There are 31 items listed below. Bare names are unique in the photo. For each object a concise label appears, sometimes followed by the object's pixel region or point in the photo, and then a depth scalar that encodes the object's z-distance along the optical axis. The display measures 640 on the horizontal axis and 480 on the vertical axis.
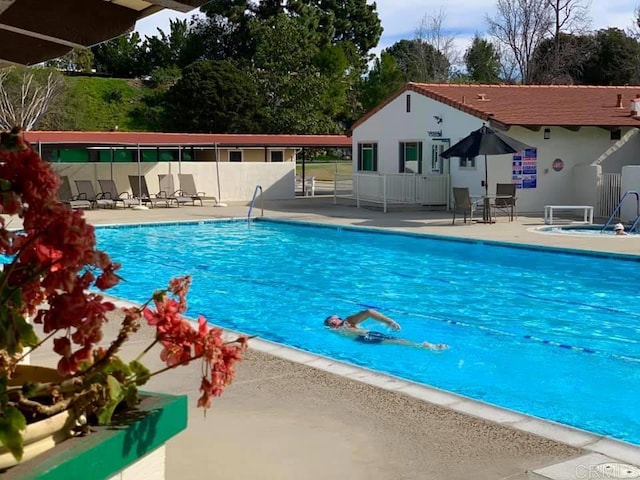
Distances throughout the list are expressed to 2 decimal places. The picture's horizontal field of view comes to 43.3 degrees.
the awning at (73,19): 2.69
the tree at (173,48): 62.31
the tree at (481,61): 59.06
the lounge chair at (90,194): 24.56
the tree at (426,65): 55.19
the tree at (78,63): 62.25
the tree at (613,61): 50.38
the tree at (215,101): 47.31
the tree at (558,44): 50.25
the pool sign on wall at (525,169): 22.41
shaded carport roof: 26.66
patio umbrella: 19.78
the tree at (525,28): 50.84
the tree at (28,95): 44.41
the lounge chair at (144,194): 25.48
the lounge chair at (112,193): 25.16
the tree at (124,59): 64.38
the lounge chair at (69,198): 23.98
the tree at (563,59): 50.91
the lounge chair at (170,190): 26.23
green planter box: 1.82
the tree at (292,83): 48.25
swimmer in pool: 9.60
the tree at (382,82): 51.50
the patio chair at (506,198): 20.67
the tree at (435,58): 55.50
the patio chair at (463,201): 20.19
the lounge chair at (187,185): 27.12
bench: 19.32
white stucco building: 22.31
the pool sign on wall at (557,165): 22.85
